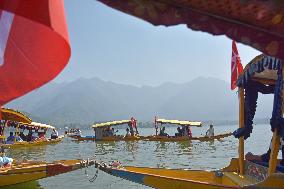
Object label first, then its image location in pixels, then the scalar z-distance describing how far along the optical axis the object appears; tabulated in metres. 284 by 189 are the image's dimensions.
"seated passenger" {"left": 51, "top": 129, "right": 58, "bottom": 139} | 41.78
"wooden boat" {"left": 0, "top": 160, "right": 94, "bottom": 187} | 11.67
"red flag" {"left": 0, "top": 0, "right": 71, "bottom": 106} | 2.22
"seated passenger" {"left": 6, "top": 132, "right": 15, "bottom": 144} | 33.79
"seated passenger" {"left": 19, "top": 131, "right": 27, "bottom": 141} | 37.81
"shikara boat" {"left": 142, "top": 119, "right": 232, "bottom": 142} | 35.47
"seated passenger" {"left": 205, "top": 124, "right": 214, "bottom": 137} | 37.77
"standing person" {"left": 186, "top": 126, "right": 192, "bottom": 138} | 37.06
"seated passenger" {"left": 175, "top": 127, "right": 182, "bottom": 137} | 36.64
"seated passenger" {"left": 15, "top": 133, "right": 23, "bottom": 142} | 34.69
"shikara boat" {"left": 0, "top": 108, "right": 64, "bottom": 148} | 23.44
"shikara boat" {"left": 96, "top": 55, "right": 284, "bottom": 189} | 7.58
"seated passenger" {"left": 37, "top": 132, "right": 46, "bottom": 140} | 39.97
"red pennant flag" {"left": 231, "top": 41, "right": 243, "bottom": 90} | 9.49
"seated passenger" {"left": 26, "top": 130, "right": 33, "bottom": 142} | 37.45
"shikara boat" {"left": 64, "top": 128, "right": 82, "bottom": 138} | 50.16
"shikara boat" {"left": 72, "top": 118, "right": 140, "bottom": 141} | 37.88
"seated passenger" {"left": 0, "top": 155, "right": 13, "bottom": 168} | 12.91
